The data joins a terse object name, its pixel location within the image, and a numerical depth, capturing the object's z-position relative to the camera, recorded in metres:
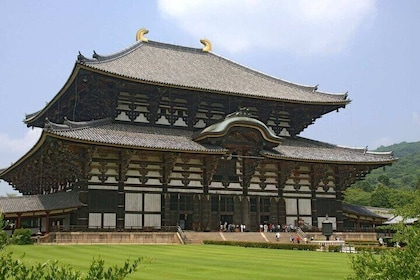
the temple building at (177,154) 40.94
